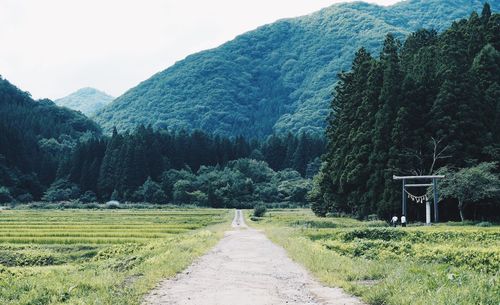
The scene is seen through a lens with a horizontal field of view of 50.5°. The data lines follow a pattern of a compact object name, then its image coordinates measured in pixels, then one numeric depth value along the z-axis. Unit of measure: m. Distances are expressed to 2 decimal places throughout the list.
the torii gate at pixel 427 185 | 39.00
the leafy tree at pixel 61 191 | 103.25
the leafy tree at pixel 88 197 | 102.69
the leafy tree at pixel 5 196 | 95.81
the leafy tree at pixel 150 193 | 98.62
